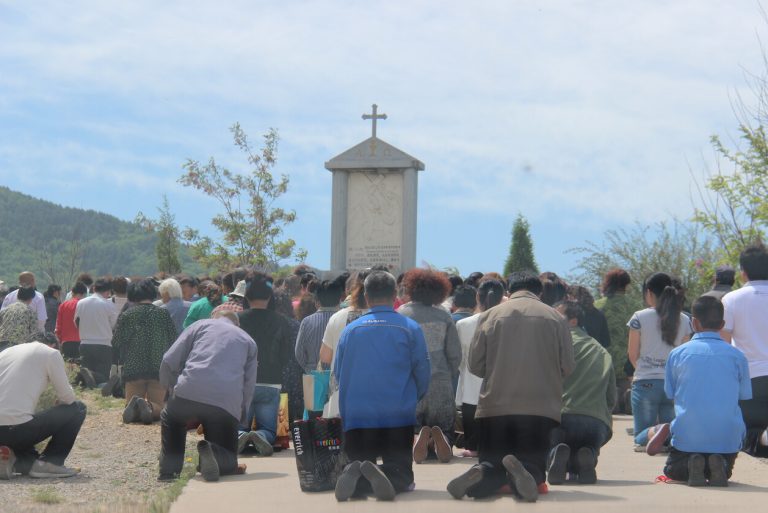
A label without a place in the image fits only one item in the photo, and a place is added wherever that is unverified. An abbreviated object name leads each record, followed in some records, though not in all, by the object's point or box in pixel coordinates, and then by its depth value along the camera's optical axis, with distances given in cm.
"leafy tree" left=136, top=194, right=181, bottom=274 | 3528
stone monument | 2256
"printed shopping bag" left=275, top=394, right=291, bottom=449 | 1126
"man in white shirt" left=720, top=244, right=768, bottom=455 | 928
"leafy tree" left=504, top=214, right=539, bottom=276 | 3553
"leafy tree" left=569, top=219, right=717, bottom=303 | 2555
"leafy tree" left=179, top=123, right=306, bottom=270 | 3180
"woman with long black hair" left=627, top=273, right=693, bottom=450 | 1088
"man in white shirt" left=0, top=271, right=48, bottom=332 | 1731
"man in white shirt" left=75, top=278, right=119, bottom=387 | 1666
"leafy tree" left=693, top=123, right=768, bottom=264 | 1838
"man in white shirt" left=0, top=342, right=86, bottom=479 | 923
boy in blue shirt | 845
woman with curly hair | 990
